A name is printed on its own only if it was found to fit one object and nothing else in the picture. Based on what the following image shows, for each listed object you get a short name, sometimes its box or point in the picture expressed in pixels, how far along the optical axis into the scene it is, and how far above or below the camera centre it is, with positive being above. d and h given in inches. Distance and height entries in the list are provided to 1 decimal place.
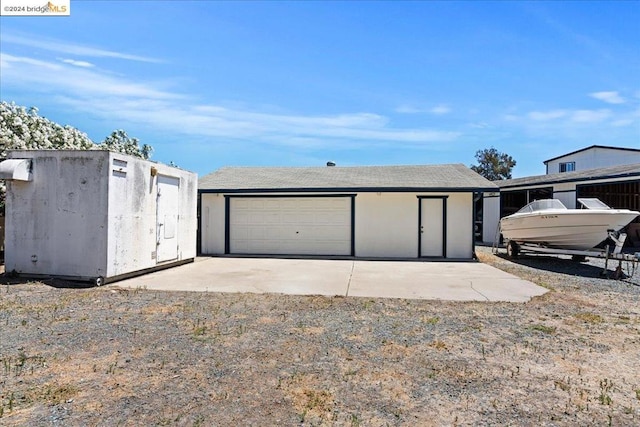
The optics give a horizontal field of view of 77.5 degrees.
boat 423.2 -7.3
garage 540.4 -0.1
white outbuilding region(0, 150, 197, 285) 330.0 +0.2
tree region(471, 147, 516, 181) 1969.7 +263.7
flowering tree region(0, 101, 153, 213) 507.8 +118.4
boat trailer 385.1 -38.8
